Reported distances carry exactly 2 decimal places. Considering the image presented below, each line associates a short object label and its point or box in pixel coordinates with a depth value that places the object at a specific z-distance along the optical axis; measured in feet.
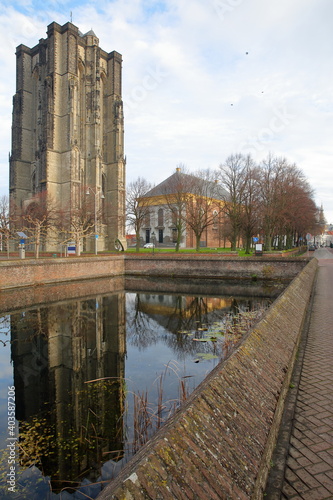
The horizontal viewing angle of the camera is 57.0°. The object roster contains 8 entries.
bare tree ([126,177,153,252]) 135.26
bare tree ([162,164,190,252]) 127.34
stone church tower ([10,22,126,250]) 128.26
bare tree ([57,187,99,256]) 113.39
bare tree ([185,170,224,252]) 120.57
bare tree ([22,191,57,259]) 109.15
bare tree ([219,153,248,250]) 123.75
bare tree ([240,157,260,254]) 115.96
